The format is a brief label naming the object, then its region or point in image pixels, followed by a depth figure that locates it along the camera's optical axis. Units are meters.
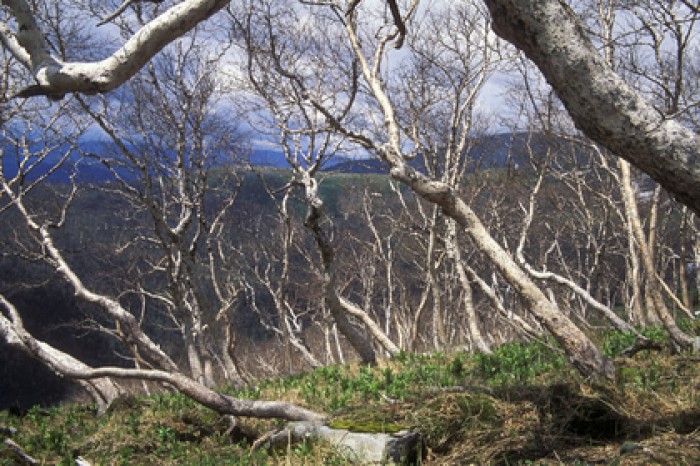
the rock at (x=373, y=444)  3.55
